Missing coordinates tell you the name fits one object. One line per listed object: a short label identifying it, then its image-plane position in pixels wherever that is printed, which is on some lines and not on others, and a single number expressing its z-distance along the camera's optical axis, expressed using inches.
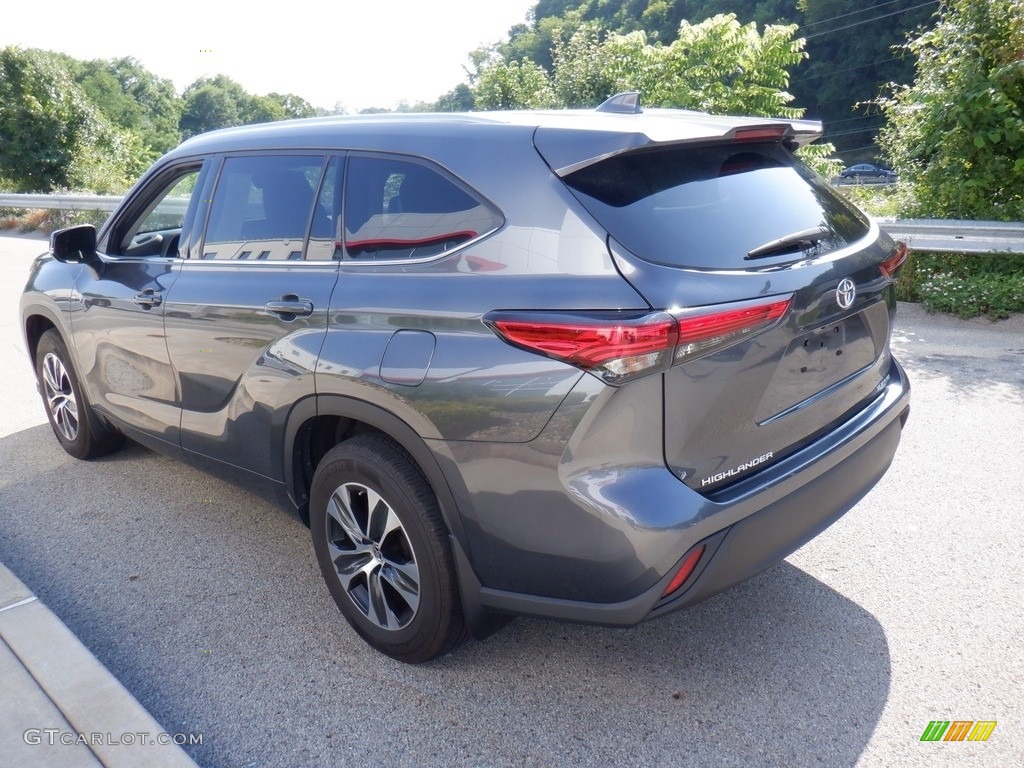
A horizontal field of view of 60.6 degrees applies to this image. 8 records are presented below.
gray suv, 95.0
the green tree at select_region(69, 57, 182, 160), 3875.5
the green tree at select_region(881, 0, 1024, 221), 299.1
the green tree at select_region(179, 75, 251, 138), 5123.0
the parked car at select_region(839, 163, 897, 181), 1875.0
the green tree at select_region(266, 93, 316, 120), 4782.5
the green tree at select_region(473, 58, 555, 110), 993.5
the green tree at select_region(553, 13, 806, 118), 541.3
